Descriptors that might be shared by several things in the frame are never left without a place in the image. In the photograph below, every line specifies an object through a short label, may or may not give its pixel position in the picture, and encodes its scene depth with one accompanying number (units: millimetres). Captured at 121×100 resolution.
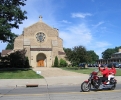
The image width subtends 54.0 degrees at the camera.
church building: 31898
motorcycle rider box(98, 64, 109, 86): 6537
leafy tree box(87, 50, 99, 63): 24829
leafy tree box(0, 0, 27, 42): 16612
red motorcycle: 6242
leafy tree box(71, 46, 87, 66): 24414
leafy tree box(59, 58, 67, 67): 31398
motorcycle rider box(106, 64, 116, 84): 6622
